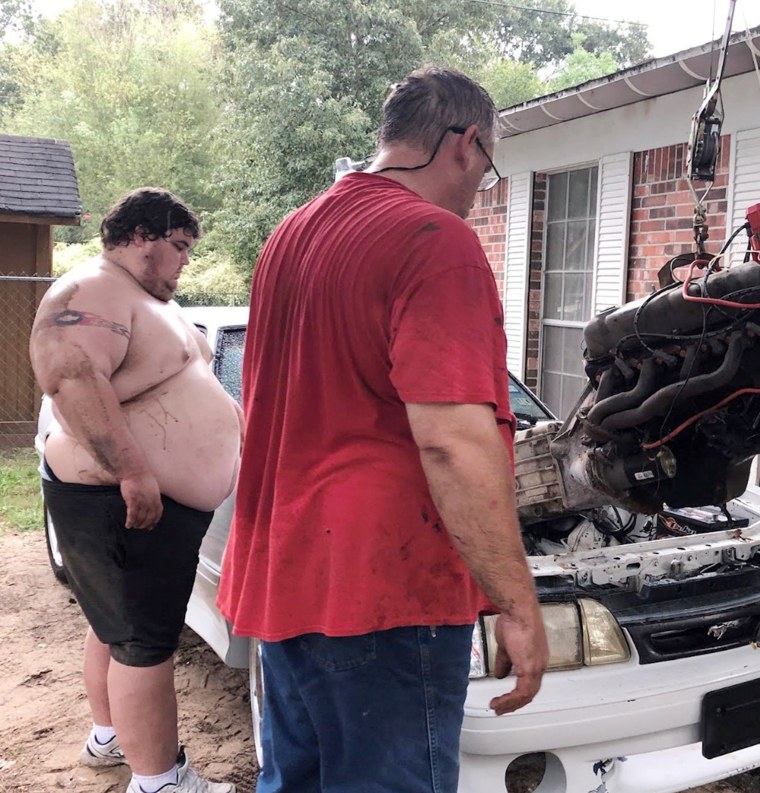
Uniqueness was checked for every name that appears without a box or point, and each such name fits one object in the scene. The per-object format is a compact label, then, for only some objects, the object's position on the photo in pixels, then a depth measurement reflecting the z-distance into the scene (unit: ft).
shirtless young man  8.70
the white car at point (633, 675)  7.84
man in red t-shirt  5.15
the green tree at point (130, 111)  97.14
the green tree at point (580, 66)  110.22
